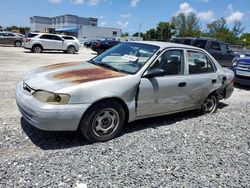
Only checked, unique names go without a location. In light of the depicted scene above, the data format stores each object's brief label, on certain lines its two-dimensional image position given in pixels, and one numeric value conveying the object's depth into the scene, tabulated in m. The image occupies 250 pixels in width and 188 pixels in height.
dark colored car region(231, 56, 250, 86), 6.63
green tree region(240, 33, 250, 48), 43.97
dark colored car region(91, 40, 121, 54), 17.45
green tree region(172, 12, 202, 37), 52.64
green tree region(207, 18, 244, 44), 44.58
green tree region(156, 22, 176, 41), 49.49
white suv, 14.78
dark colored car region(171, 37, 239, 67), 9.50
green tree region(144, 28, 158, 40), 51.63
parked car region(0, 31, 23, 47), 19.23
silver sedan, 2.56
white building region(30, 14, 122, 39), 51.46
